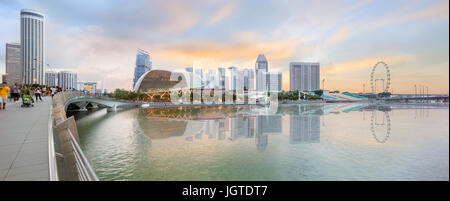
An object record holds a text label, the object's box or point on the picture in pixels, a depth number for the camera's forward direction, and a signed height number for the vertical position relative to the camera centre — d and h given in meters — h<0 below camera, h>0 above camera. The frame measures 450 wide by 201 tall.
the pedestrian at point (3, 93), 11.90 +0.41
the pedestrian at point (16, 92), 16.58 +0.65
